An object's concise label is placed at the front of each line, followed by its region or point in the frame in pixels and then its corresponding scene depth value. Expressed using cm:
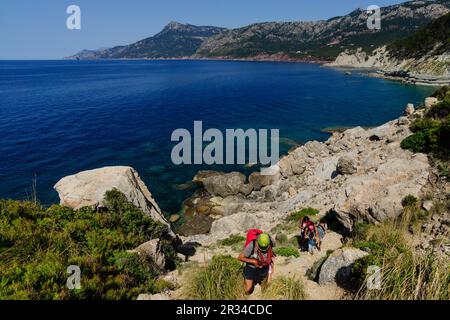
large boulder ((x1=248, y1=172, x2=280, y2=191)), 3438
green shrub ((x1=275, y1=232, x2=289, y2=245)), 1673
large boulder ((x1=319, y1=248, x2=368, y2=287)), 1009
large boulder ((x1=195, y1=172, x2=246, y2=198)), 3319
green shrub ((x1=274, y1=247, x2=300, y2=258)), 1421
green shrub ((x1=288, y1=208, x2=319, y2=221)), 2060
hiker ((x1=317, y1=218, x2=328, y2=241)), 1596
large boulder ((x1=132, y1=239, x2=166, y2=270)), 1226
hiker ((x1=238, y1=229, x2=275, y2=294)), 916
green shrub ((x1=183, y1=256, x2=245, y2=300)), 900
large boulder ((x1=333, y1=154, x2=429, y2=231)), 1488
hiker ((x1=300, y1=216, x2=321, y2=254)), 1434
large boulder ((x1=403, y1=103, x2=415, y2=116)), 3359
